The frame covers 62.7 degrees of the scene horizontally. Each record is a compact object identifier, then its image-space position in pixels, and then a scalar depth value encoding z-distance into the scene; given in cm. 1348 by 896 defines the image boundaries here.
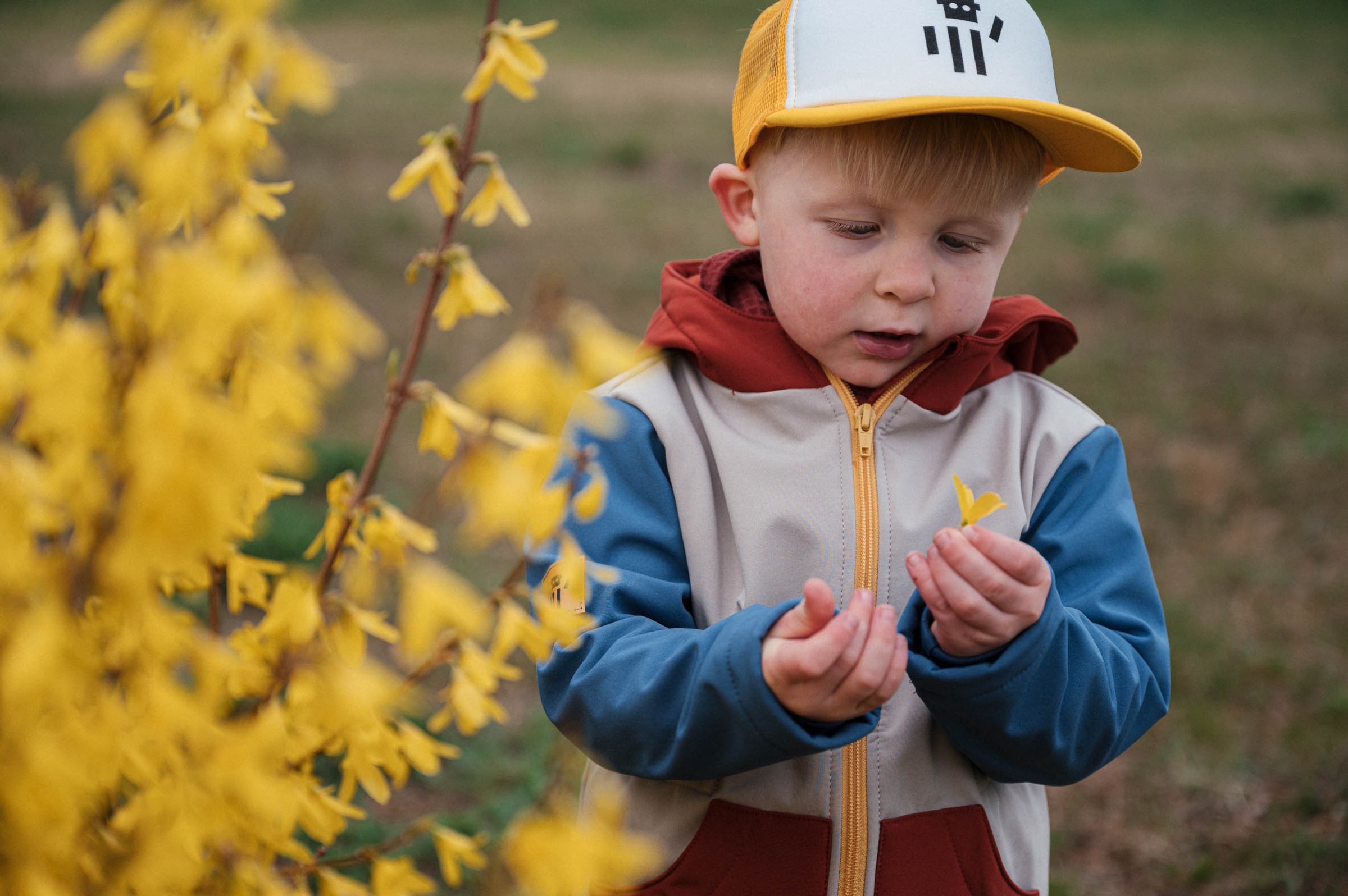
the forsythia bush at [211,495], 68
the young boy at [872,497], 129
